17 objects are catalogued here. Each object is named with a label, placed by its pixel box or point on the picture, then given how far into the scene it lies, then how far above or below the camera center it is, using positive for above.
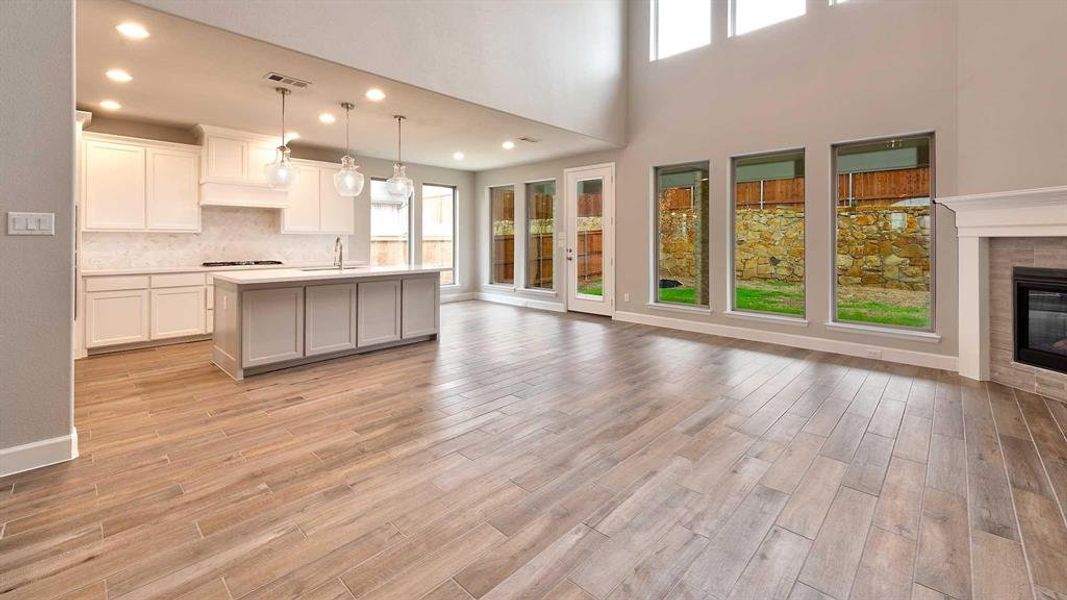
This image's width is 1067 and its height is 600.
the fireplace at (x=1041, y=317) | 3.59 -0.13
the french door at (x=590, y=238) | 7.49 +1.02
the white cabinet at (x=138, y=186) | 5.13 +1.32
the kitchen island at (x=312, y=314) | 4.17 -0.13
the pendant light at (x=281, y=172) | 4.70 +1.28
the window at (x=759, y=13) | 5.57 +3.47
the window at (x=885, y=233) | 4.80 +0.72
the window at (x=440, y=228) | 9.22 +1.44
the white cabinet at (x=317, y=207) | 6.72 +1.38
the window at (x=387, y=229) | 8.30 +1.29
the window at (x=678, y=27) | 6.34 +3.77
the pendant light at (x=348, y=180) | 4.81 +1.23
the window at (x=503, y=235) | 9.37 +1.31
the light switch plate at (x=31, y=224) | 2.41 +0.40
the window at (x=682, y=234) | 6.46 +0.94
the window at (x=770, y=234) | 5.67 +0.83
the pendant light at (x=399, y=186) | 5.01 +1.22
